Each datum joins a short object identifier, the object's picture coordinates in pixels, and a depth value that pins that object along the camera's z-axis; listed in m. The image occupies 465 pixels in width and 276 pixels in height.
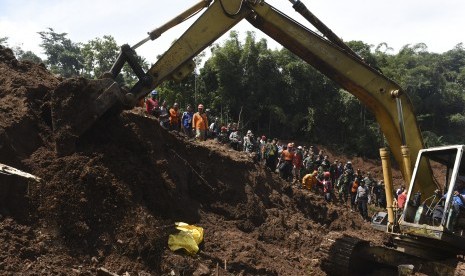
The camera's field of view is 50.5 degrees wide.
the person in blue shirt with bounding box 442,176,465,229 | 6.84
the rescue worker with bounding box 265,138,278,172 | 16.66
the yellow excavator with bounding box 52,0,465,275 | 7.96
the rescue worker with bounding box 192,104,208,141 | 14.48
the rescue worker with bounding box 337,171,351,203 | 19.91
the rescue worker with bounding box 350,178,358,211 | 19.13
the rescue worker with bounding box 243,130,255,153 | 16.78
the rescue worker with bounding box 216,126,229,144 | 16.34
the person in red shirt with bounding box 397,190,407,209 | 13.21
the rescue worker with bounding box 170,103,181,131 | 14.50
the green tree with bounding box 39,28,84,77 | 53.72
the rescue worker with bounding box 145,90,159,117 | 13.37
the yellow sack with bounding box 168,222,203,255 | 8.09
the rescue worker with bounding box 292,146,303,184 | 18.06
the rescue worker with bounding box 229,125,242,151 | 16.00
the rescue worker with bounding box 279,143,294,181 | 16.77
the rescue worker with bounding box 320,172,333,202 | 17.56
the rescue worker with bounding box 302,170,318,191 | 16.80
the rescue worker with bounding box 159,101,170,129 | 13.65
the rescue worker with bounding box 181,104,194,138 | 14.77
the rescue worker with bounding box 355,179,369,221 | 18.03
